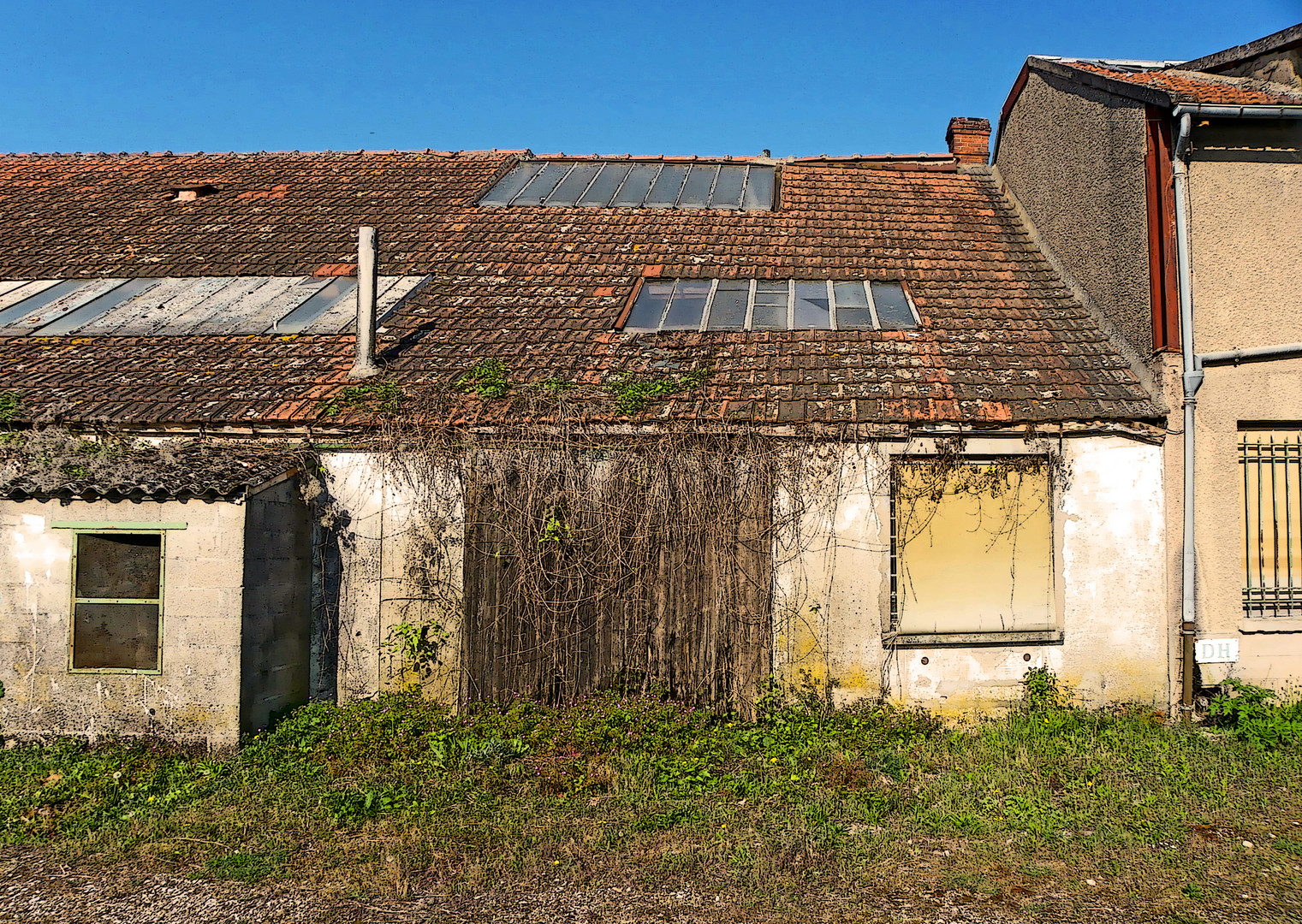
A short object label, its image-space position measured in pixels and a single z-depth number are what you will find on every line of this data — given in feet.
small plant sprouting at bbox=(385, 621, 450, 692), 25.13
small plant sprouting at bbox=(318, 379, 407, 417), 25.98
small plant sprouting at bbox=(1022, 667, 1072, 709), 24.76
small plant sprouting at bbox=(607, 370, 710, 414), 25.66
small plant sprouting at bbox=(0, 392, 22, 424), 26.16
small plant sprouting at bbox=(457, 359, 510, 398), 26.55
